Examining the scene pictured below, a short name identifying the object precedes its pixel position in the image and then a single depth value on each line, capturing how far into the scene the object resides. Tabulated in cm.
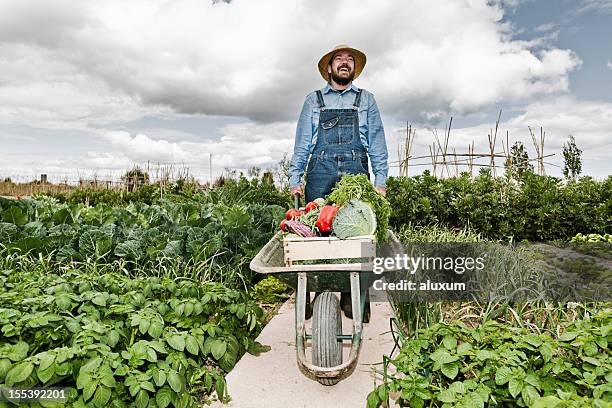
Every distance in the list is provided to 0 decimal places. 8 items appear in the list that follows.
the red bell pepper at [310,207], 304
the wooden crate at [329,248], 258
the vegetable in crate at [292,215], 300
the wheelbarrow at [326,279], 253
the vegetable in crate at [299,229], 273
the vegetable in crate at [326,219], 273
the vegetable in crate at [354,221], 265
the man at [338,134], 391
